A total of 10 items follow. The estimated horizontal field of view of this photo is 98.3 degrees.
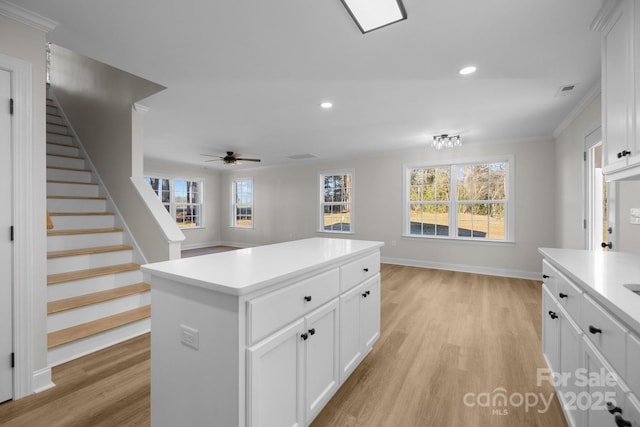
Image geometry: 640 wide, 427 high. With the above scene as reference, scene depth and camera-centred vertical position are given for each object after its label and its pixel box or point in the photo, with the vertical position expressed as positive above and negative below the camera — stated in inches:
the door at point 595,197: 120.0 +6.5
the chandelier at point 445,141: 180.2 +46.5
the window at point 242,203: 336.8 +12.0
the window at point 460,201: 201.3 +8.5
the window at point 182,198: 300.5 +18.0
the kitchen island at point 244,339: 42.0 -21.8
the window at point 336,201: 269.9 +11.7
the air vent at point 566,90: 111.0 +50.5
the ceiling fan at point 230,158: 231.0 +46.3
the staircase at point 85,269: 90.7 -22.6
